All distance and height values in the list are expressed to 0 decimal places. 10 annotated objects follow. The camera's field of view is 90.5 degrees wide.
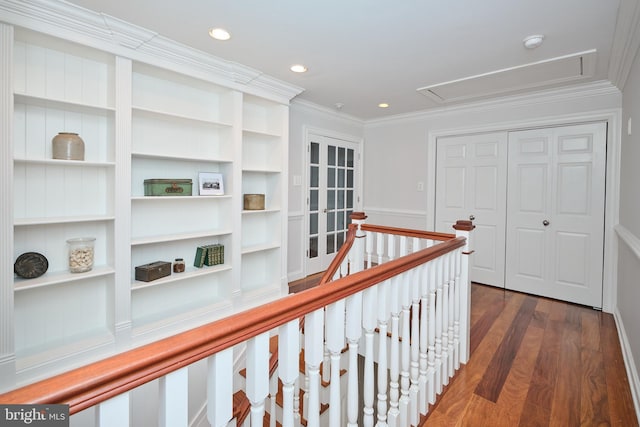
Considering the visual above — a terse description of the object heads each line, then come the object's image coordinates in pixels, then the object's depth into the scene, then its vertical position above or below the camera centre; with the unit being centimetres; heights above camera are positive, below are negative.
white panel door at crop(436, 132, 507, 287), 387 +20
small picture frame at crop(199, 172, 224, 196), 302 +19
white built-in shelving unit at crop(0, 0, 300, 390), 209 +16
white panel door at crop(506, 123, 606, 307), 326 -5
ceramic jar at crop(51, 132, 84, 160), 218 +39
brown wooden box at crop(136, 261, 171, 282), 261 -57
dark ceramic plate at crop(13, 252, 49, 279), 209 -43
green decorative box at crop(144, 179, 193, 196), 268 +14
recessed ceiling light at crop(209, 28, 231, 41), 231 +127
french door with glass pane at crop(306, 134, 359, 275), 436 +15
